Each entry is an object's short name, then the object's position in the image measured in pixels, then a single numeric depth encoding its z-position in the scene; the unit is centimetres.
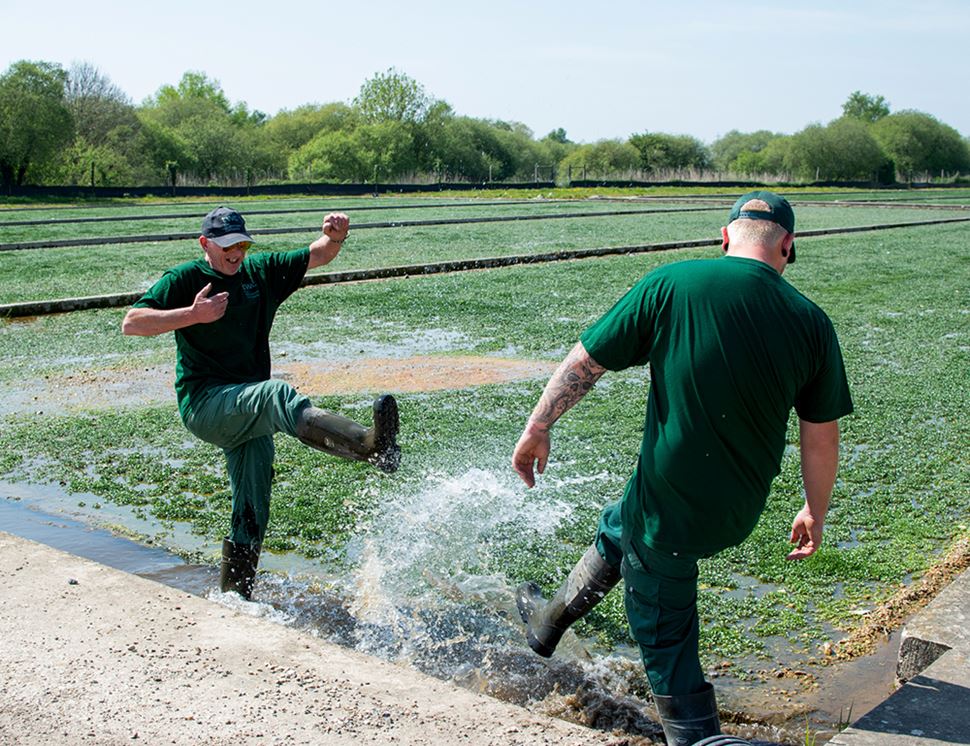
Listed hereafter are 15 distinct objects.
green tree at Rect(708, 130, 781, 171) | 12251
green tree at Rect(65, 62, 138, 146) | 6869
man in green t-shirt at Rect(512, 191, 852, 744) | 331
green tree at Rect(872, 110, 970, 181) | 10269
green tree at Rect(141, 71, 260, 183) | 7106
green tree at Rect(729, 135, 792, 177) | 9800
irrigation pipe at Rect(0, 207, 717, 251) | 2352
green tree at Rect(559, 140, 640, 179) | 9125
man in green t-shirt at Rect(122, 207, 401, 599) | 486
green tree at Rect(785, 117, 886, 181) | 9331
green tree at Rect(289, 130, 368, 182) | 7954
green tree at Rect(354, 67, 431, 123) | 10094
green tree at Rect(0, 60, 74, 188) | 5666
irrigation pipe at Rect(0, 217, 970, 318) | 1430
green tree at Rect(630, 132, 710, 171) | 9562
